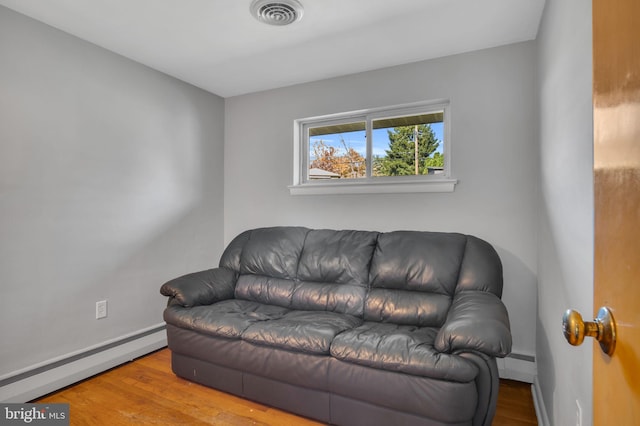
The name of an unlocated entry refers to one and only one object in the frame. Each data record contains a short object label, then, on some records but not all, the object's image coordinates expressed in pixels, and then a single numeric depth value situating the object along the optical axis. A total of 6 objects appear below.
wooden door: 0.49
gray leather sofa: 1.58
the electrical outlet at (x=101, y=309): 2.54
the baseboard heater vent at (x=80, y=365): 2.08
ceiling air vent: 2.00
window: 2.79
